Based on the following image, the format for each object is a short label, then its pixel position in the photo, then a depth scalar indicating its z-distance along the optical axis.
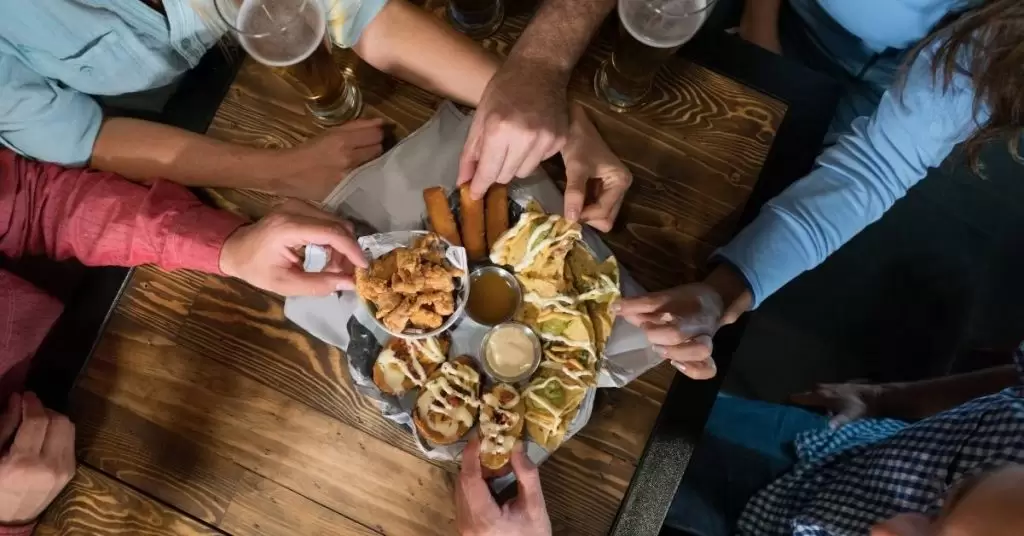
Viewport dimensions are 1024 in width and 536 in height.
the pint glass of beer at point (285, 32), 0.98
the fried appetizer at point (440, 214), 1.11
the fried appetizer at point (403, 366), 1.08
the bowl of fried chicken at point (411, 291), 1.05
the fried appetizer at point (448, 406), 1.06
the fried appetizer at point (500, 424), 1.03
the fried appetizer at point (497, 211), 1.14
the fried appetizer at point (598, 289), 1.10
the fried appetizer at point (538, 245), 1.09
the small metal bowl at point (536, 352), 1.09
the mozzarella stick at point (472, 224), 1.12
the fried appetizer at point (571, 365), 1.07
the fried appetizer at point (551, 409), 1.05
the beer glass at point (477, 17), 1.22
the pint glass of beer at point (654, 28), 1.03
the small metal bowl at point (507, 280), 1.12
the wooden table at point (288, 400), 1.09
